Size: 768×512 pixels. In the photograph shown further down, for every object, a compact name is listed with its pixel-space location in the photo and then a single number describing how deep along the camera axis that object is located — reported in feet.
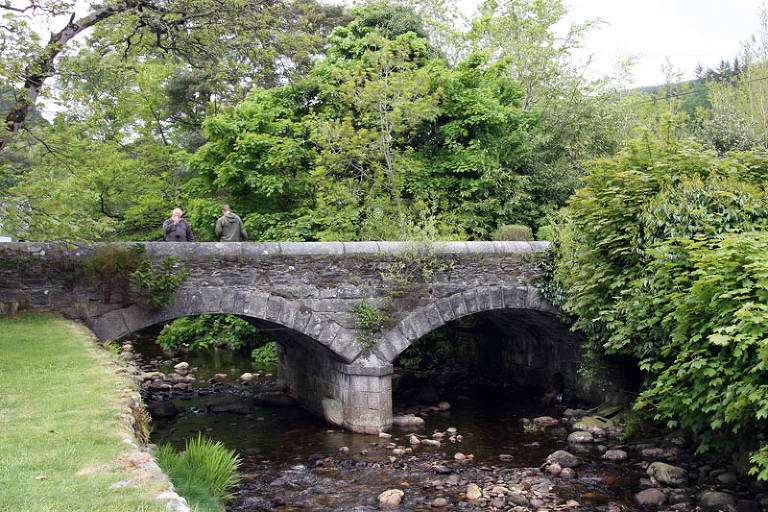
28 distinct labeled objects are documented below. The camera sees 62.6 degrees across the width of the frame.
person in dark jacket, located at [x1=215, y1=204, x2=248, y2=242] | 36.22
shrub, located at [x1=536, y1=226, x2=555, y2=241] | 48.88
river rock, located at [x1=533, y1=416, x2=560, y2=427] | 34.63
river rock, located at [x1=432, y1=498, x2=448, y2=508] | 22.82
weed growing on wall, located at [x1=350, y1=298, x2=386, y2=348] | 32.40
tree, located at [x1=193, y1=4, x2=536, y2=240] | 45.60
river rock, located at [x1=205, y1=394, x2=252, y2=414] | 37.58
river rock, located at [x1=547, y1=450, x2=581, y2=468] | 27.09
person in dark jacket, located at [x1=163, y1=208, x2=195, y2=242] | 34.76
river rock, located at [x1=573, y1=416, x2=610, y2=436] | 31.78
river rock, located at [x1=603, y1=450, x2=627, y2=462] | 27.96
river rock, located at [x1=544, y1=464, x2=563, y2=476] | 26.26
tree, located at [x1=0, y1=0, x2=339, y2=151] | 29.63
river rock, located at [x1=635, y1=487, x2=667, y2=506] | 22.98
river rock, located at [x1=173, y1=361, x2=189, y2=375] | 48.96
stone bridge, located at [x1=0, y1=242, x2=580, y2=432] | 27.71
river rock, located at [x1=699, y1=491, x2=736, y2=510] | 21.93
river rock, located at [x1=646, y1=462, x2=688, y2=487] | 24.61
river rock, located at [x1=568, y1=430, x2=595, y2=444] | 30.76
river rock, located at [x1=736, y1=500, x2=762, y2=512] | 21.17
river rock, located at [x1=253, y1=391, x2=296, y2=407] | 38.91
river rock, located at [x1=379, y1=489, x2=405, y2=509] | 22.74
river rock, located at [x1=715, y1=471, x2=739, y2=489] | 23.59
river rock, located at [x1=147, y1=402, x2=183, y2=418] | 35.91
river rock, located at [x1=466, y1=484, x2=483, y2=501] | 23.53
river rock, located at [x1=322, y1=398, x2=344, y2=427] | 33.83
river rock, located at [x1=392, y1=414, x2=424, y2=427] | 34.01
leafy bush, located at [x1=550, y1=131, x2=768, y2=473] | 20.25
